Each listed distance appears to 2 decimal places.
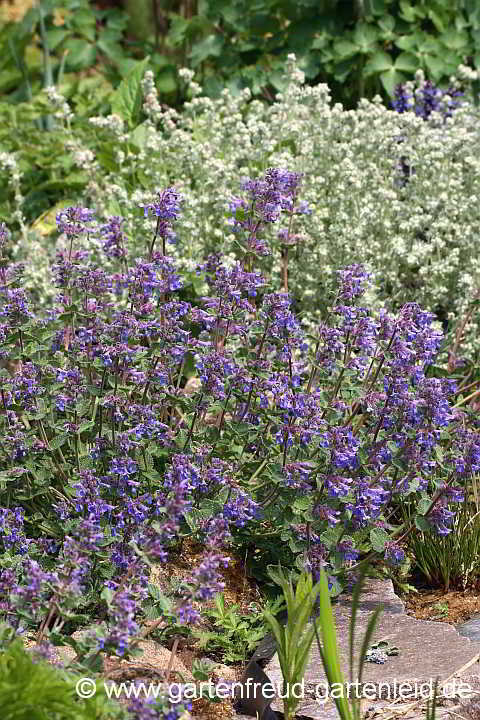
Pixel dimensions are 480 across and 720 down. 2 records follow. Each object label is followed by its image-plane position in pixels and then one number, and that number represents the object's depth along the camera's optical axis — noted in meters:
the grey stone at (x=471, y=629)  2.98
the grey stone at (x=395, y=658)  2.71
